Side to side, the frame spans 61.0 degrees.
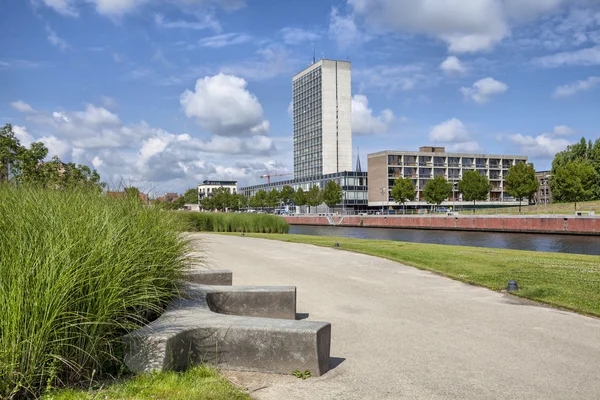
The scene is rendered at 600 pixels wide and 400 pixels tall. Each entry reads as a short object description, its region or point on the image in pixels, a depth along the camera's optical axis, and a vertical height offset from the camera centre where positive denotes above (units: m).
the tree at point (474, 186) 93.25 +3.87
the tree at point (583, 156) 95.75 +10.21
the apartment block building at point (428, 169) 122.69 +9.63
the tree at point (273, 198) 145.12 +3.21
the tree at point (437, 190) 95.81 +3.30
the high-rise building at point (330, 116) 177.75 +32.81
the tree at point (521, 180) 76.62 +4.00
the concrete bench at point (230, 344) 4.84 -1.37
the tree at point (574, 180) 71.06 +3.69
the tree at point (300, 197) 129.40 +3.00
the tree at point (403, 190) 103.67 +3.62
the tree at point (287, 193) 140.38 +4.46
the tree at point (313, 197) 124.19 +2.97
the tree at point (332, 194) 118.00 +3.38
